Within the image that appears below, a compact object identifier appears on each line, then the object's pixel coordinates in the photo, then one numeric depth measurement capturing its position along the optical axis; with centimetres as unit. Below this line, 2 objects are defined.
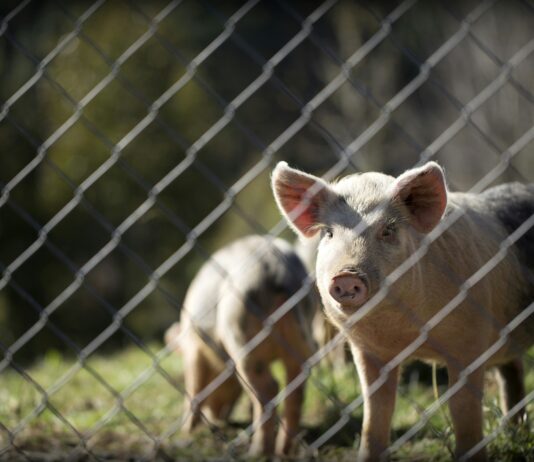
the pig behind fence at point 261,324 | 901
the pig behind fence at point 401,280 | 569
